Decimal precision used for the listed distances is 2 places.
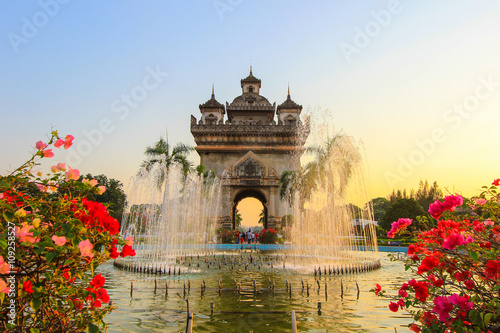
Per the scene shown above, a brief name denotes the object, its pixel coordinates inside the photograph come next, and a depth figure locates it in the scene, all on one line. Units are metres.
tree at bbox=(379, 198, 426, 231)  39.40
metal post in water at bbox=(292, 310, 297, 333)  4.95
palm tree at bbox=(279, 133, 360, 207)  23.45
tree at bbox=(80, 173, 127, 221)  56.88
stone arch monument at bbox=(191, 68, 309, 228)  42.44
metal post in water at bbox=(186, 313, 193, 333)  5.02
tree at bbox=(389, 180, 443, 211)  59.77
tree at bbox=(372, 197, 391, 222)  83.29
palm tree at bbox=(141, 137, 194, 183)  28.97
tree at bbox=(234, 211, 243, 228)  120.89
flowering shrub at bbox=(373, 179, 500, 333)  3.29
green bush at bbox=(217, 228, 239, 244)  34.78
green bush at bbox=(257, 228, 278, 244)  33.47
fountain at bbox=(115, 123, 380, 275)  17.34
